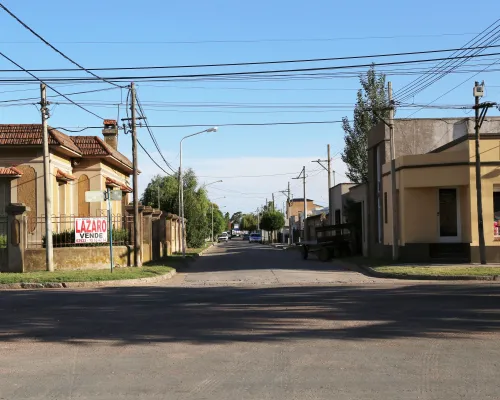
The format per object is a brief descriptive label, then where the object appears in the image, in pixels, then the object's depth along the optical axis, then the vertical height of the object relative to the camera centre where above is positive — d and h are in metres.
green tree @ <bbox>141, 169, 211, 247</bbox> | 58.72 +2.30
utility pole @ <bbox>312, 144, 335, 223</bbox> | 51.38 +4.16
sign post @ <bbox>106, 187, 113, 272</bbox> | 23.03 -0.05
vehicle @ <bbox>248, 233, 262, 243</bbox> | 101.29 -2.70
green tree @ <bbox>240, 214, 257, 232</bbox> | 183.40 -0.33
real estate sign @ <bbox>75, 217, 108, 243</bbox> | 25.58 -0.23
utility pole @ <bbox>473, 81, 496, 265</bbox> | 23.52 +1.99
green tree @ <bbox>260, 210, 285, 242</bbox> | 98.81 -0.11
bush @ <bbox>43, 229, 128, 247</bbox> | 25.78 -0.59
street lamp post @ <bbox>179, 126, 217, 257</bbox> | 36.95 +1.63
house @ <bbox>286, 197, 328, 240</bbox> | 79.97 +2.33
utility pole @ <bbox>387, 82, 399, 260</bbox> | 27.30 +0.93
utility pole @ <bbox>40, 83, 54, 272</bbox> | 23.14 +1.58
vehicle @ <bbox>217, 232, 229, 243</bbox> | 133.75 -3.33
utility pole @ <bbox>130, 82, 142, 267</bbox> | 26.86 +1.65
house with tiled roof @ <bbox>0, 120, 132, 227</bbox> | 29.17 +2.78
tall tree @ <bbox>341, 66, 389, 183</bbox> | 41.72 +6.03
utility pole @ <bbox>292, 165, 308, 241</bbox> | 66.00 +4.36
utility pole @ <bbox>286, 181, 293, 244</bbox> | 79.16 -0.21
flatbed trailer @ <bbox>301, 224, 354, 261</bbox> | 34.59 -1.31
